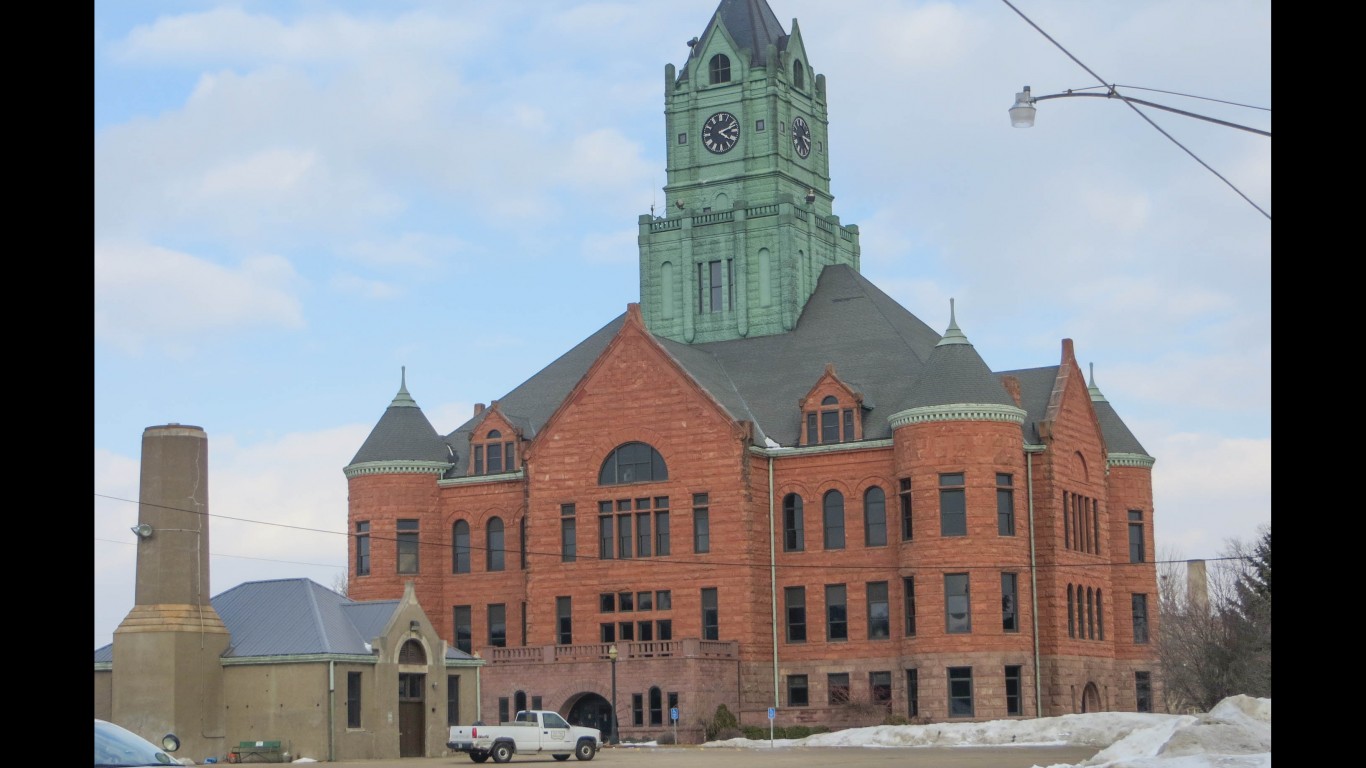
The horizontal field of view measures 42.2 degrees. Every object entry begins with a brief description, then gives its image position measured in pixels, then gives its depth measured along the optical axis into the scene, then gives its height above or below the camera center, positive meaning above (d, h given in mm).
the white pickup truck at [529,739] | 49688 -3635
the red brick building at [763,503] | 67688 +4307
